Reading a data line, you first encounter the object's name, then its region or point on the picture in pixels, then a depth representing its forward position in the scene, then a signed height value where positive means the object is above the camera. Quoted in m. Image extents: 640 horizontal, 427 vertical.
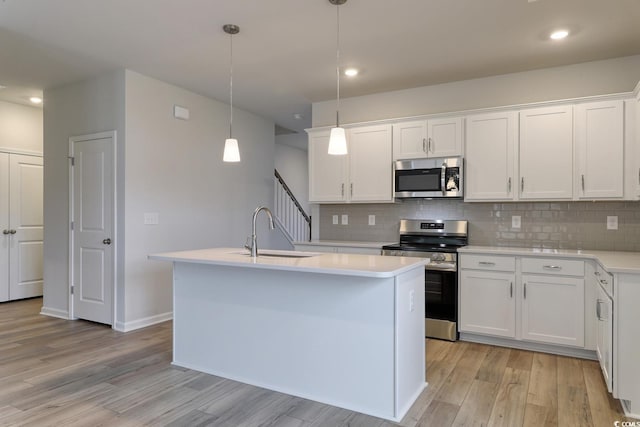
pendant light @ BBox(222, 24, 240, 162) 3.12 +0.51
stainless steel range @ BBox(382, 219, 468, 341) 3.91 -0.70
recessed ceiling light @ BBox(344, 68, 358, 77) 4.08 +1.45
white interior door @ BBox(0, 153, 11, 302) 5.42 -0.22
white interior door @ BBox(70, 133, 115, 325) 4.30 -0.16
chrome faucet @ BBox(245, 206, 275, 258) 2.99 -0.24
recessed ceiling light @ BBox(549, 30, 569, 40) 3.19 +1.43
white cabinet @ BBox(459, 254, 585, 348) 3.42 -0.77
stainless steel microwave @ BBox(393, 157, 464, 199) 4.17 +0.37
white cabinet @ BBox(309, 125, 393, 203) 4.58 +0.53
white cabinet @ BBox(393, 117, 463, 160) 4.18 +0.80
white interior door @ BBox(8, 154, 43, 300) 5.54 -0.19
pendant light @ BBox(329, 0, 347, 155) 2.78 +0.50
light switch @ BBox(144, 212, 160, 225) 4.39 -0.06
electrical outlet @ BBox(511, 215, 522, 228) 4.17 -0.09
